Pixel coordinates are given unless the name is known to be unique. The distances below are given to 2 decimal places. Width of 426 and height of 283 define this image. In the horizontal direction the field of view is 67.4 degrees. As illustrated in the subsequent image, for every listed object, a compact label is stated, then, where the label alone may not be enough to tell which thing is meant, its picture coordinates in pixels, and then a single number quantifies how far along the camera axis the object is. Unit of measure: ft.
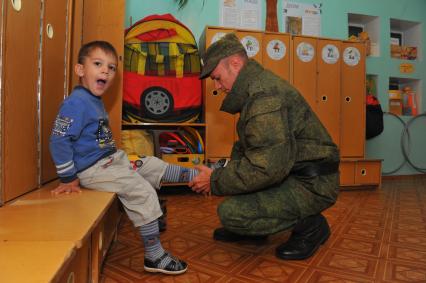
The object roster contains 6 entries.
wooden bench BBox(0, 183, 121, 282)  1.74
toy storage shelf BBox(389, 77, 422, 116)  12.76
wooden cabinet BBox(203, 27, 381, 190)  8.93
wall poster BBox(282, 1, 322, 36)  10.84
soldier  3.95
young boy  3.73
